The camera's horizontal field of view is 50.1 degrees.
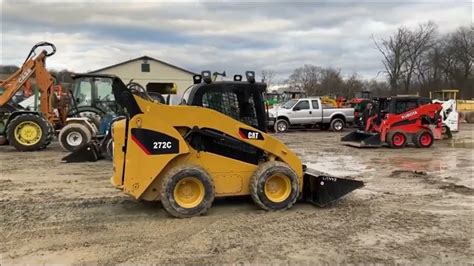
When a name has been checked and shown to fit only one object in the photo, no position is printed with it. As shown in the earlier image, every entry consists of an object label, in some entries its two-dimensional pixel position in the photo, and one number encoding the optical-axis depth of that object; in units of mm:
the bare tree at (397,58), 71812
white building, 56875
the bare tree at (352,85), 68662
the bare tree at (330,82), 69812
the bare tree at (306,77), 76731
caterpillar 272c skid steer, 6773
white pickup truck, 25688
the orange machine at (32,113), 15359
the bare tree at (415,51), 71688
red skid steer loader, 17391
